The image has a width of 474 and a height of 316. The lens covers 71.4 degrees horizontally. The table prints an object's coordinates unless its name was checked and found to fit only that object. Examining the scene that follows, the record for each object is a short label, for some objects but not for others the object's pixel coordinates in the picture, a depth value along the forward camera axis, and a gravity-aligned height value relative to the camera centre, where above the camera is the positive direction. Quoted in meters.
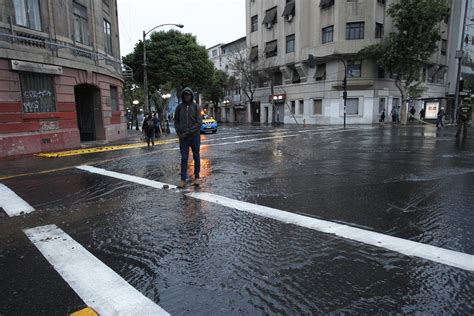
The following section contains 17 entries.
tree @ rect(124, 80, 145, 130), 46.53 +2.63
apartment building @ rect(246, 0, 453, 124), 33.47 +5.10
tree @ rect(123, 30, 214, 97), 35.36 +5.32
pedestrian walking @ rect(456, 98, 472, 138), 14.33 -0.47
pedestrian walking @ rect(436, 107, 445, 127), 25.66 -1.08
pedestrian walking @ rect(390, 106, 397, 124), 33.00 -1.01
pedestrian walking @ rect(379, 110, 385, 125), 32.92 -1.36
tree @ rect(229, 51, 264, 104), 44.24 +4.75
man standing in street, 6.38 -0.33
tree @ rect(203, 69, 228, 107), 55.67 +3.22
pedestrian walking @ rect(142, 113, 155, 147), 15.73 -0.91
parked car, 24.88 -1.36
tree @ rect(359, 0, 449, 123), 29.38 +6.08
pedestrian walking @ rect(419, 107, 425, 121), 33.55 -1.10
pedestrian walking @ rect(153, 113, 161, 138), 22.47 -1.59
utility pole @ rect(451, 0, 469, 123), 27.49 +2.03
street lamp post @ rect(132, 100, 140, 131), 44.84 +0.06
